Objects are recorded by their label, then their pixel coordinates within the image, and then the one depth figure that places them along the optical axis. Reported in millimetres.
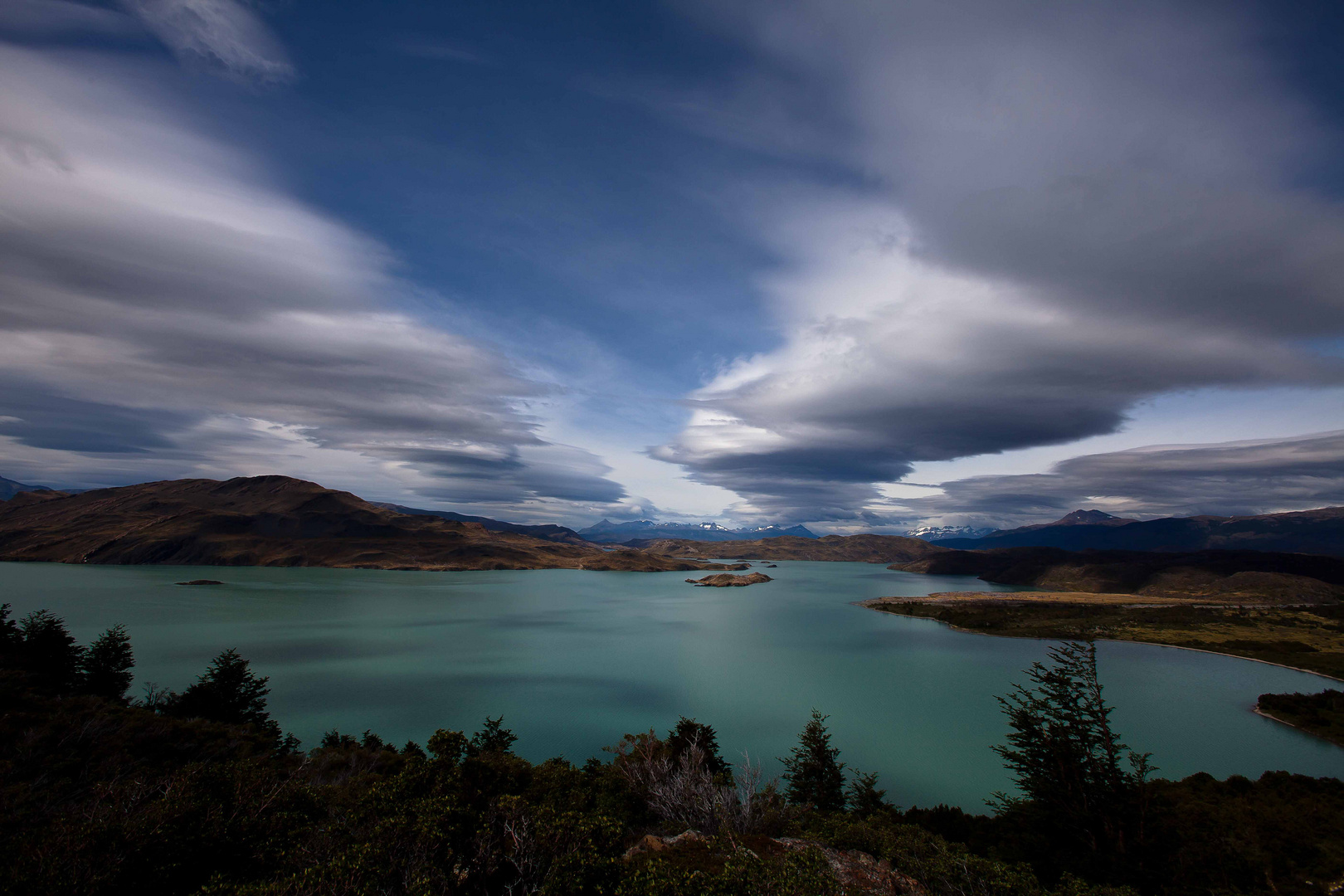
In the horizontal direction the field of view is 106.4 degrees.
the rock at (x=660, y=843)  15453
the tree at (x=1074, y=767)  23891
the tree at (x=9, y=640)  35125
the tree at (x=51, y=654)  35562
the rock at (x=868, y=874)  14312
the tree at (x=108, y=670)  36531
